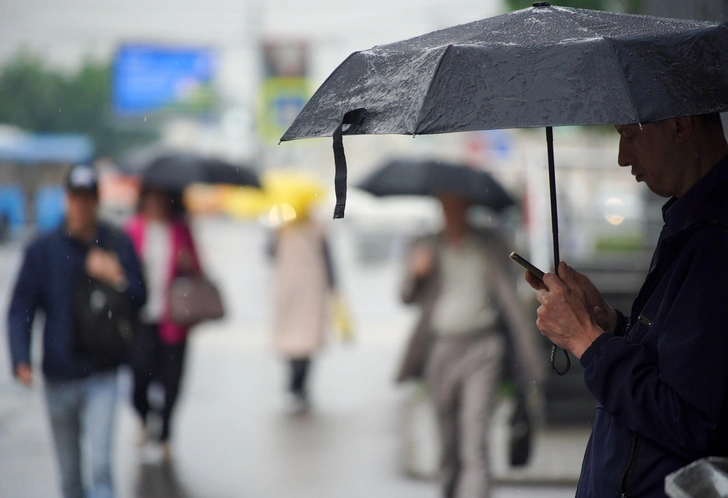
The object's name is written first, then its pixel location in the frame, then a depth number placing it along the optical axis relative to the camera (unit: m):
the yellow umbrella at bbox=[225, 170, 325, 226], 18.50
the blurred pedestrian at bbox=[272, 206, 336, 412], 18.00
